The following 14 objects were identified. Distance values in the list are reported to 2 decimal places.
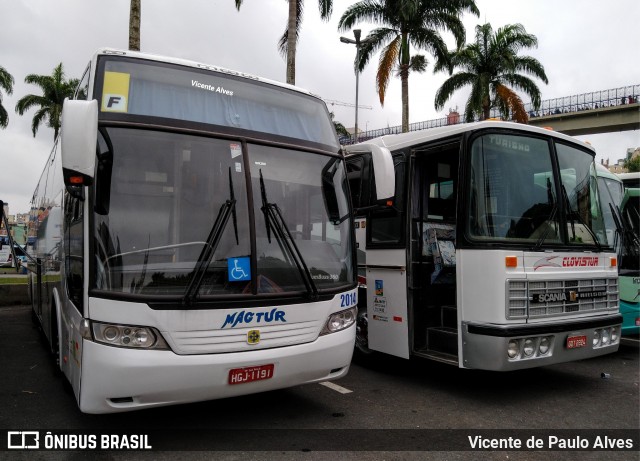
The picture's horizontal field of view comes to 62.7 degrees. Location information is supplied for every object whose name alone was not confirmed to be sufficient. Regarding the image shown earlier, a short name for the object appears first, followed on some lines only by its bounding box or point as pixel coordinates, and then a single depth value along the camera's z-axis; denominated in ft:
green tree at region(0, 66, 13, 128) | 104.94
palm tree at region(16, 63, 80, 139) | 126.82
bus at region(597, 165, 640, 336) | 26.07
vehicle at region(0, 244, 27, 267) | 43.13
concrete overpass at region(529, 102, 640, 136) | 107.55
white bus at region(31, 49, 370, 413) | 13.02
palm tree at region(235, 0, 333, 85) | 51.78
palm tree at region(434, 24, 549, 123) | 83.30
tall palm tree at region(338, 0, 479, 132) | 71.20
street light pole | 68.95
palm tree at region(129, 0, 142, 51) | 39.96
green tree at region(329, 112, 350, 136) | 105.42
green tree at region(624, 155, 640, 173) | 180.86
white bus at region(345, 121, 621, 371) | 17.83
